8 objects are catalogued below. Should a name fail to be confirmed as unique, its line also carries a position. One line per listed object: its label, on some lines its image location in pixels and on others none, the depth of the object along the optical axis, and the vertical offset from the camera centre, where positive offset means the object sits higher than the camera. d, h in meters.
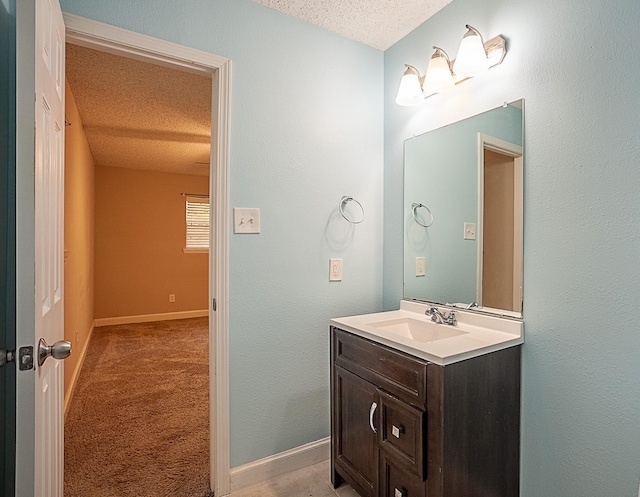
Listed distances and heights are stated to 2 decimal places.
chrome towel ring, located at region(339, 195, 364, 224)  2.04 +0.25
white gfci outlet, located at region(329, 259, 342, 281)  2.02 -0.13
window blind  5.84 +0.37
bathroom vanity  1.21 -0.61
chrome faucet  1.70 -0.34
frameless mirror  1.53 +0.17
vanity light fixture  1.53 +0.83
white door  0.80 +0.00
